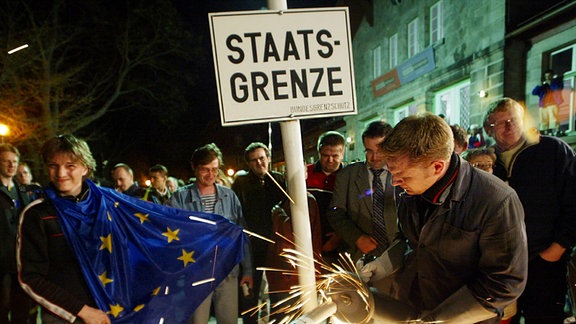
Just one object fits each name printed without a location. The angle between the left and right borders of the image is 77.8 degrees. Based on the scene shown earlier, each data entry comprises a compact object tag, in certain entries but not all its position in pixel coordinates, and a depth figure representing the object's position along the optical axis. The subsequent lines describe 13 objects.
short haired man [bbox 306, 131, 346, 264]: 3.66
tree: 13.63
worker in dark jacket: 1.73
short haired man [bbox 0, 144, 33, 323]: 4.34
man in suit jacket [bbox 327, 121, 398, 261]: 3.15
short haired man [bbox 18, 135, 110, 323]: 2.43
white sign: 2.35
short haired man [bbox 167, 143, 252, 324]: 3.60
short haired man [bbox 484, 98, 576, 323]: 2.98
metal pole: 2.54
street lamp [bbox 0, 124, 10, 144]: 11.98
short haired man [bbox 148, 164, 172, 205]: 6.36
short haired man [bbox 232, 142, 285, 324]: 4.09
